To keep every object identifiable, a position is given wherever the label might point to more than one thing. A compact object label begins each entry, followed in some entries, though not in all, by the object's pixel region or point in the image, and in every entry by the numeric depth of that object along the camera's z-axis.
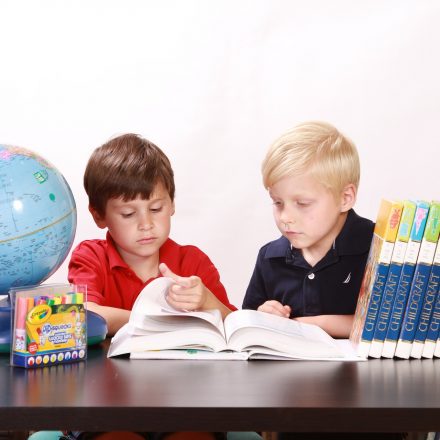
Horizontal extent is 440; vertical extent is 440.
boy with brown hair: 2.48
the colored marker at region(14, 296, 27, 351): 1.99
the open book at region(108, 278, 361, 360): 2.05
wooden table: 1.75
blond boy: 2.40
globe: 2.12
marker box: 1.99
